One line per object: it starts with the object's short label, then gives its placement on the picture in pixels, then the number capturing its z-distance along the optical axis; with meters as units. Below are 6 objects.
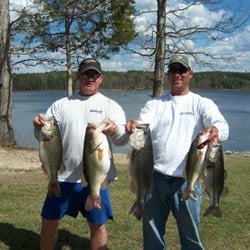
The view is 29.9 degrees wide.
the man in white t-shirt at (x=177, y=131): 3.97
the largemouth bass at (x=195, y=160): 3.58
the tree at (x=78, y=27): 14.23
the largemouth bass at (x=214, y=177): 3.62
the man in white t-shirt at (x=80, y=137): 4.18
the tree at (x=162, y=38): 14.67
